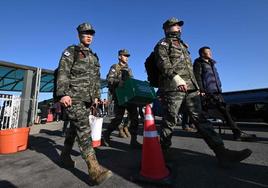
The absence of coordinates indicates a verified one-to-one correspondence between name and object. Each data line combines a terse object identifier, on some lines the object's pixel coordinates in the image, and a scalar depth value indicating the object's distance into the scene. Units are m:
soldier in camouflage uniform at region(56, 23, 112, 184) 1.84
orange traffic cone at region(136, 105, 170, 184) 1.65
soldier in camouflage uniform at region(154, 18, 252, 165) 1.98
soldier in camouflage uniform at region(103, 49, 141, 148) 3.05
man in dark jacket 3.27
